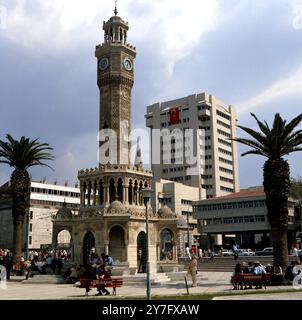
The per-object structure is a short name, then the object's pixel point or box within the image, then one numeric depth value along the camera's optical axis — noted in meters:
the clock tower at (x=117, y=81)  48.16
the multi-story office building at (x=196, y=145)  131.75
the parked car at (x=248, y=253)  62.00
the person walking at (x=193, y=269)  26.87
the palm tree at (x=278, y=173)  29.06
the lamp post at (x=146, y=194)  21.09
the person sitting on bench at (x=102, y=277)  22.95
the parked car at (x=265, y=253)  60.48
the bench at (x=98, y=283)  22.78
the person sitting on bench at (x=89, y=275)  24.02
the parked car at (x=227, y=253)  71.56
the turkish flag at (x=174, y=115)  136.50
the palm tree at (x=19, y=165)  40.78
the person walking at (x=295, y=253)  43.10
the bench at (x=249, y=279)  24.30
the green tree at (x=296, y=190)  70.31
